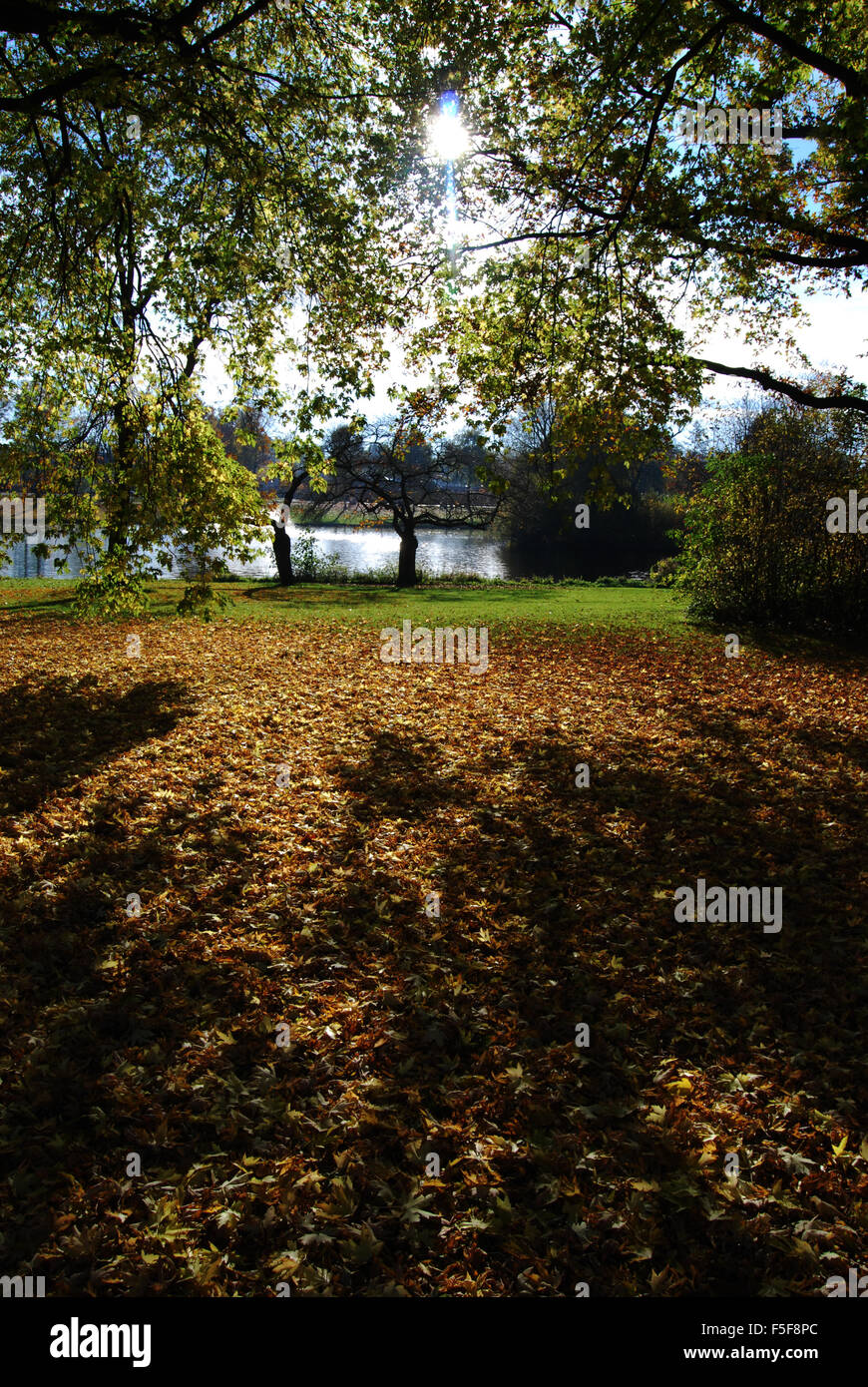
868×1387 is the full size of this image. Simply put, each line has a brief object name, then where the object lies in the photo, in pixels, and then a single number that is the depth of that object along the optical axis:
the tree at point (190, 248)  9.93
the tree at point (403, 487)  31.41
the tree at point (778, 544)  15.12
